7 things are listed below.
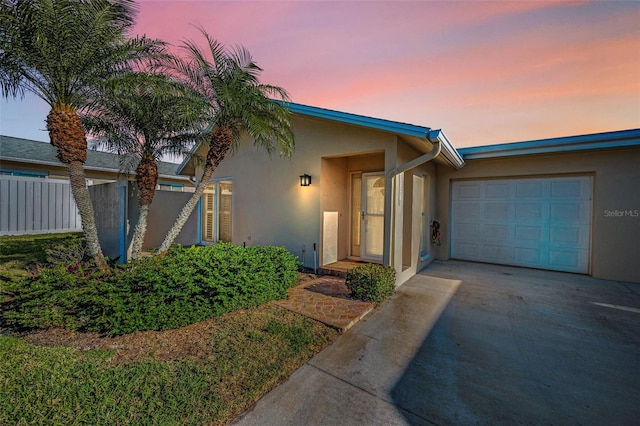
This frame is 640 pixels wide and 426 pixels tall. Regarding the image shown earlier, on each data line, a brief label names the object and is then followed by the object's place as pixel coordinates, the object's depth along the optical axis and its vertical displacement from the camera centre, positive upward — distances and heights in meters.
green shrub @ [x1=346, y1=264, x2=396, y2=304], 4.66 -1.32
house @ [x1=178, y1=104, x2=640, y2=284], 5.85 +0.41
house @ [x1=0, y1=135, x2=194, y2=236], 10.55 +0.67
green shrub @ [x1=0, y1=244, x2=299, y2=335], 3.35 -1.22
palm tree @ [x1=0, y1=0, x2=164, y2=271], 3.80 +2.39
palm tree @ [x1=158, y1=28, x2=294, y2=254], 5.10 +2.27
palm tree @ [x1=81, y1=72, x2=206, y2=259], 4.72 +1.97
